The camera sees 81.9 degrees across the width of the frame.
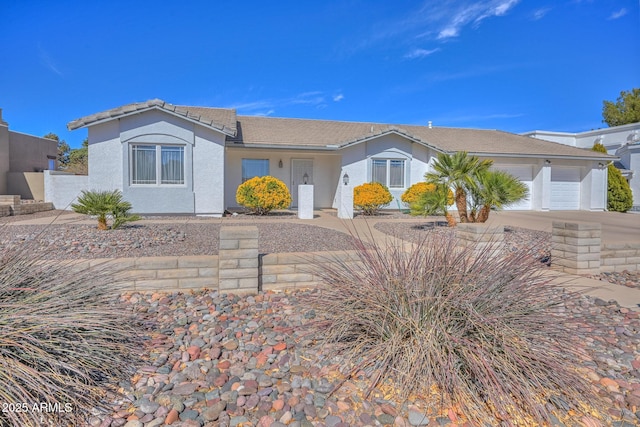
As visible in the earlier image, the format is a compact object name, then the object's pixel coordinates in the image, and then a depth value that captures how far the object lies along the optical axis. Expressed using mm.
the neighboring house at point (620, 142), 23656
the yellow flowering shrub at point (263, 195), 14797
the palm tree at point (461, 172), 10727
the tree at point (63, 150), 41125
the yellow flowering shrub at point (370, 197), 15859
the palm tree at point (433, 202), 10797
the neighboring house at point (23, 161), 20281
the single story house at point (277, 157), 14469
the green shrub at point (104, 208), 9266
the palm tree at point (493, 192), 10047
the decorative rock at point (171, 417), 2464
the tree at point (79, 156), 36812
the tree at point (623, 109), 38281
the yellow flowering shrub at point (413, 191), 16562
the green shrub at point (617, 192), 21391
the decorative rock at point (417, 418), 2506
